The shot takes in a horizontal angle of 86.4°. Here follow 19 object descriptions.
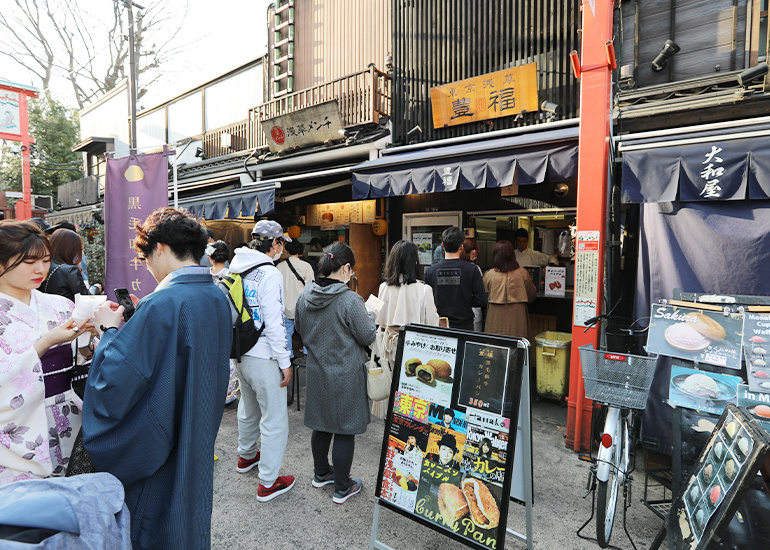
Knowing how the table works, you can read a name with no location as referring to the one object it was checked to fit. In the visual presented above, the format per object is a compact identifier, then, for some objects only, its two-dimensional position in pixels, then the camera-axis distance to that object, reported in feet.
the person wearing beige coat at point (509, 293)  19.43
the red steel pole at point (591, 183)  13.83
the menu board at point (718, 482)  6.11
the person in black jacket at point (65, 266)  14.07
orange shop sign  21.83
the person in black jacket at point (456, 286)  15.80
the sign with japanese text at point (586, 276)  13.92
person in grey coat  11.16
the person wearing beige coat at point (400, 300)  13.60
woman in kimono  6.16
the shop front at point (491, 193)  16.81
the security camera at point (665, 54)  16.70
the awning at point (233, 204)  25.80
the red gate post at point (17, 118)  39.34
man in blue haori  5.83
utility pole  35.23
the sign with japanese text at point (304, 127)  28.94
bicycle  9.53
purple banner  18.30
